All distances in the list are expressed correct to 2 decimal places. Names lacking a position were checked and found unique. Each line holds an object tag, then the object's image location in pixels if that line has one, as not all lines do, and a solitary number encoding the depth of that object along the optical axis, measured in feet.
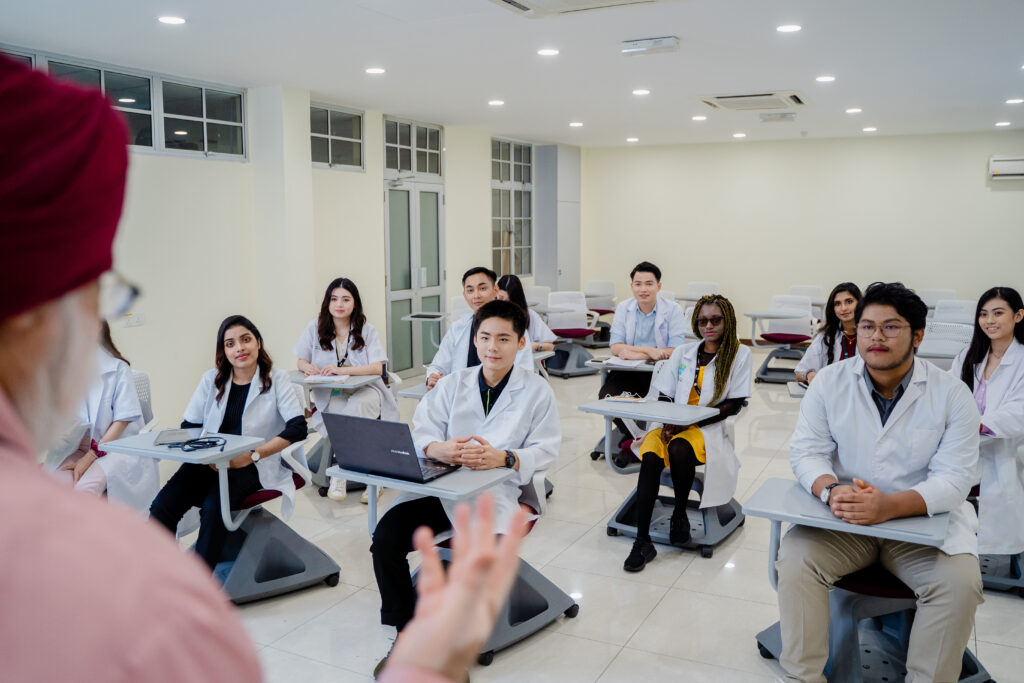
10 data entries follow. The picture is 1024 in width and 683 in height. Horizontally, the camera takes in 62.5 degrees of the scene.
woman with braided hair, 14.90
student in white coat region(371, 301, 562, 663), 11.03
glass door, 31.91
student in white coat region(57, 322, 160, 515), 13.28
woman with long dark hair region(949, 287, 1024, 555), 12.54
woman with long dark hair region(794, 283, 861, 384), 20.70
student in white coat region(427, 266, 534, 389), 17.74
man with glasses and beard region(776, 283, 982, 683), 9.41
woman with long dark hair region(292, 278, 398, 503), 18.58
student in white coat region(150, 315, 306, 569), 13.07
